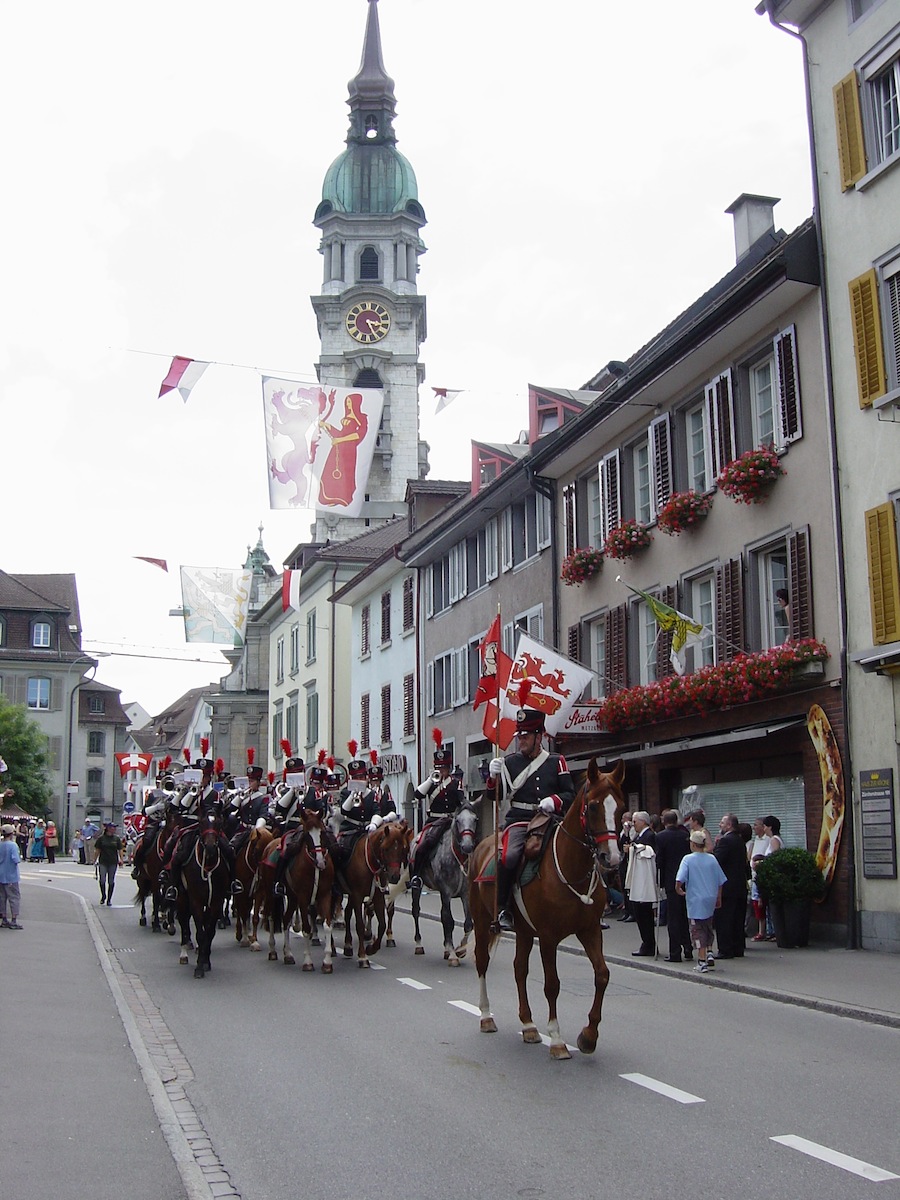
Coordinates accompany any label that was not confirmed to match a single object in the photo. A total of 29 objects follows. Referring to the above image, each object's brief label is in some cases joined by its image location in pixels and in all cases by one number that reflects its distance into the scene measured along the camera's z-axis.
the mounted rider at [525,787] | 10.16
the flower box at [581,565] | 26.94
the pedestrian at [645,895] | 16.88
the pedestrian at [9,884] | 21.81
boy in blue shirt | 15.21
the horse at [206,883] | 15.12
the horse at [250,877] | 18.38
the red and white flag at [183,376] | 19.94
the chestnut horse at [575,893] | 9.26
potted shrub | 17.64
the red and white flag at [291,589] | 37.66
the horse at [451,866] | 16.67
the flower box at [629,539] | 24.70
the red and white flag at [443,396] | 23.08
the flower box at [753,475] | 20.19
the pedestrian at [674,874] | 16.17
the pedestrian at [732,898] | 16.34
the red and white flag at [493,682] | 18.14
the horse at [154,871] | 20.05
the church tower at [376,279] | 88.00
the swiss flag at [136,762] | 43.66
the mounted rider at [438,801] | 16.97
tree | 64.88
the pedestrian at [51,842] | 58.24
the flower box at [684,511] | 22.39
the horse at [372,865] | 15.61
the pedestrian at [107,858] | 29.20
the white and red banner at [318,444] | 18.31
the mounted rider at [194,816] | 15.61
